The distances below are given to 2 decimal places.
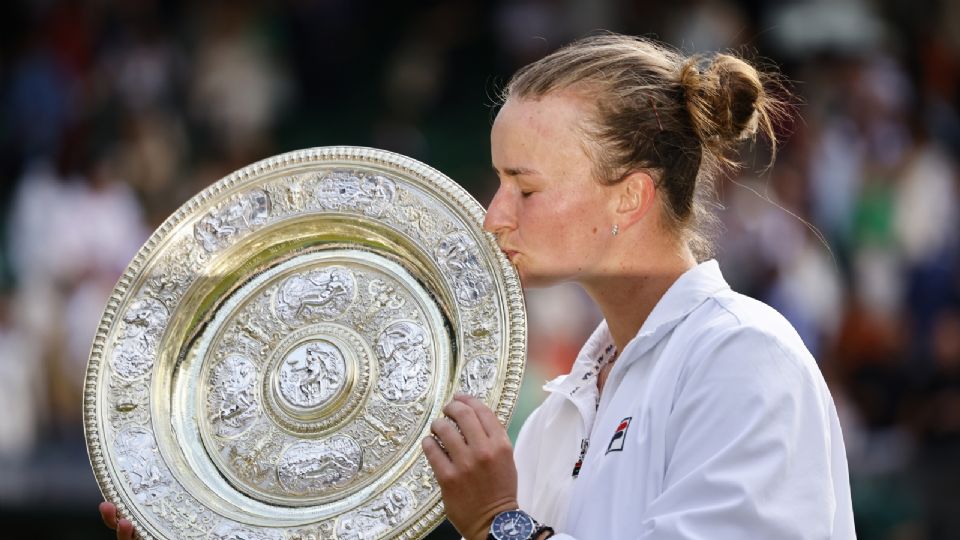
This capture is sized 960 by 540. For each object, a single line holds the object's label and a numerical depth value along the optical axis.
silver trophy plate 5.43
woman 4.70
